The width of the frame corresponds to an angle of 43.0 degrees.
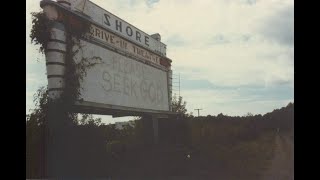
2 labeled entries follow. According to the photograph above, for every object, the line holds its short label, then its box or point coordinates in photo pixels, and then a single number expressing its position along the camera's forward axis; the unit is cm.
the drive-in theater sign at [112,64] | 1509
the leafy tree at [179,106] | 2420
